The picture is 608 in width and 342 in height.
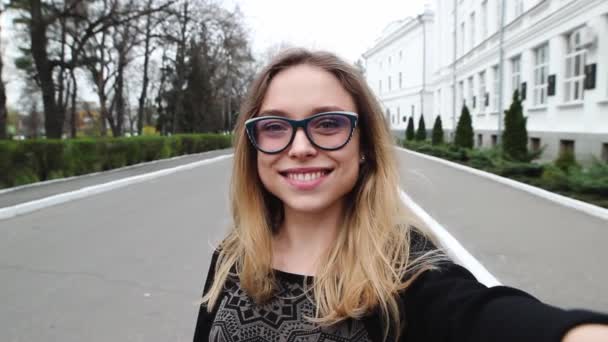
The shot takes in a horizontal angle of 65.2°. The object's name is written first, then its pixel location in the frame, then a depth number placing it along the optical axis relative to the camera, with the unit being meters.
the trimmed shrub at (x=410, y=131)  39.91
